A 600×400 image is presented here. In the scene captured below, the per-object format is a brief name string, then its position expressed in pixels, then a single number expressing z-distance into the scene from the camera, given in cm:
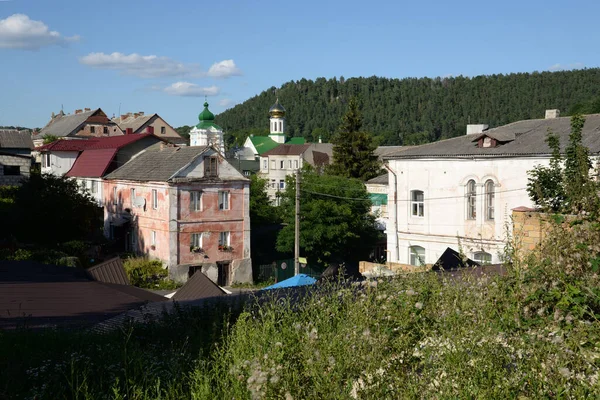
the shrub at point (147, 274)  2775
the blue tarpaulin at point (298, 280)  1856
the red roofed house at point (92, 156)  3753
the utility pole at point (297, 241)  2714
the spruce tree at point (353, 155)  5591
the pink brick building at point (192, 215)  2944
